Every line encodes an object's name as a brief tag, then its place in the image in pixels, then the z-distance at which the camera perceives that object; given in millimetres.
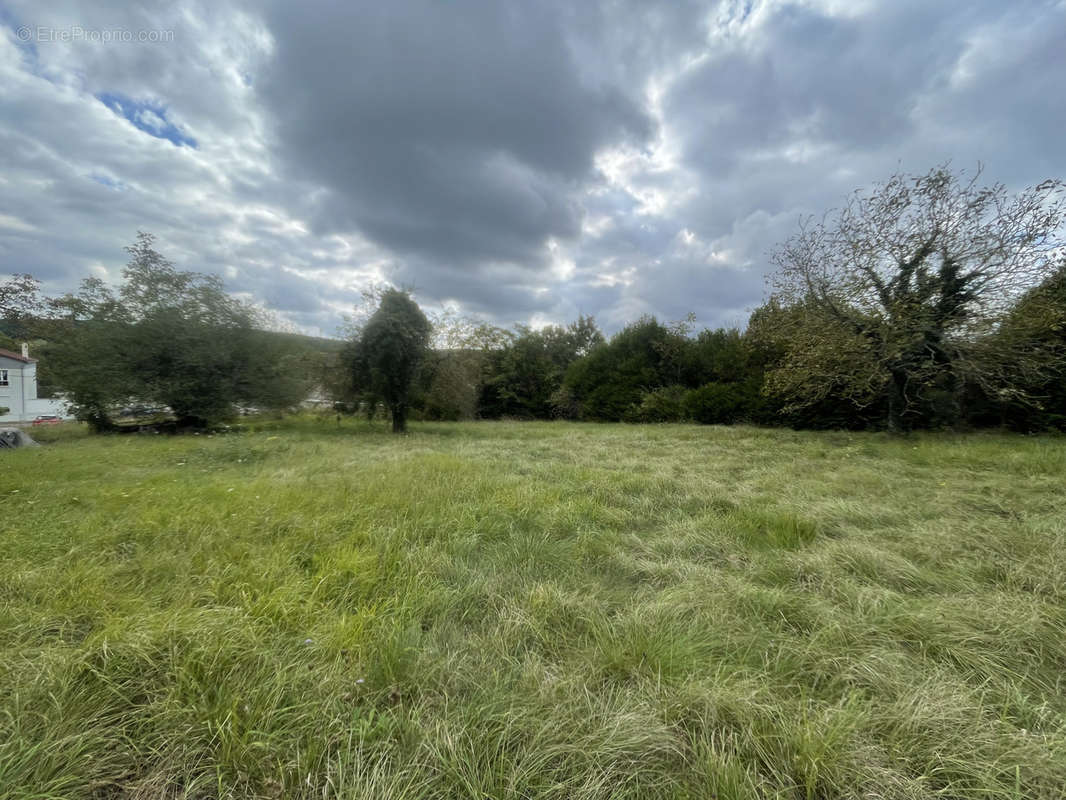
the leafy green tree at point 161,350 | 10094
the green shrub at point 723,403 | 12867
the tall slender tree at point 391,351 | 10328
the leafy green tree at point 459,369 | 12109
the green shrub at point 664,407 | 14352
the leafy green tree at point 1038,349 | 7645
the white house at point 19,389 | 20938
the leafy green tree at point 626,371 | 15969
